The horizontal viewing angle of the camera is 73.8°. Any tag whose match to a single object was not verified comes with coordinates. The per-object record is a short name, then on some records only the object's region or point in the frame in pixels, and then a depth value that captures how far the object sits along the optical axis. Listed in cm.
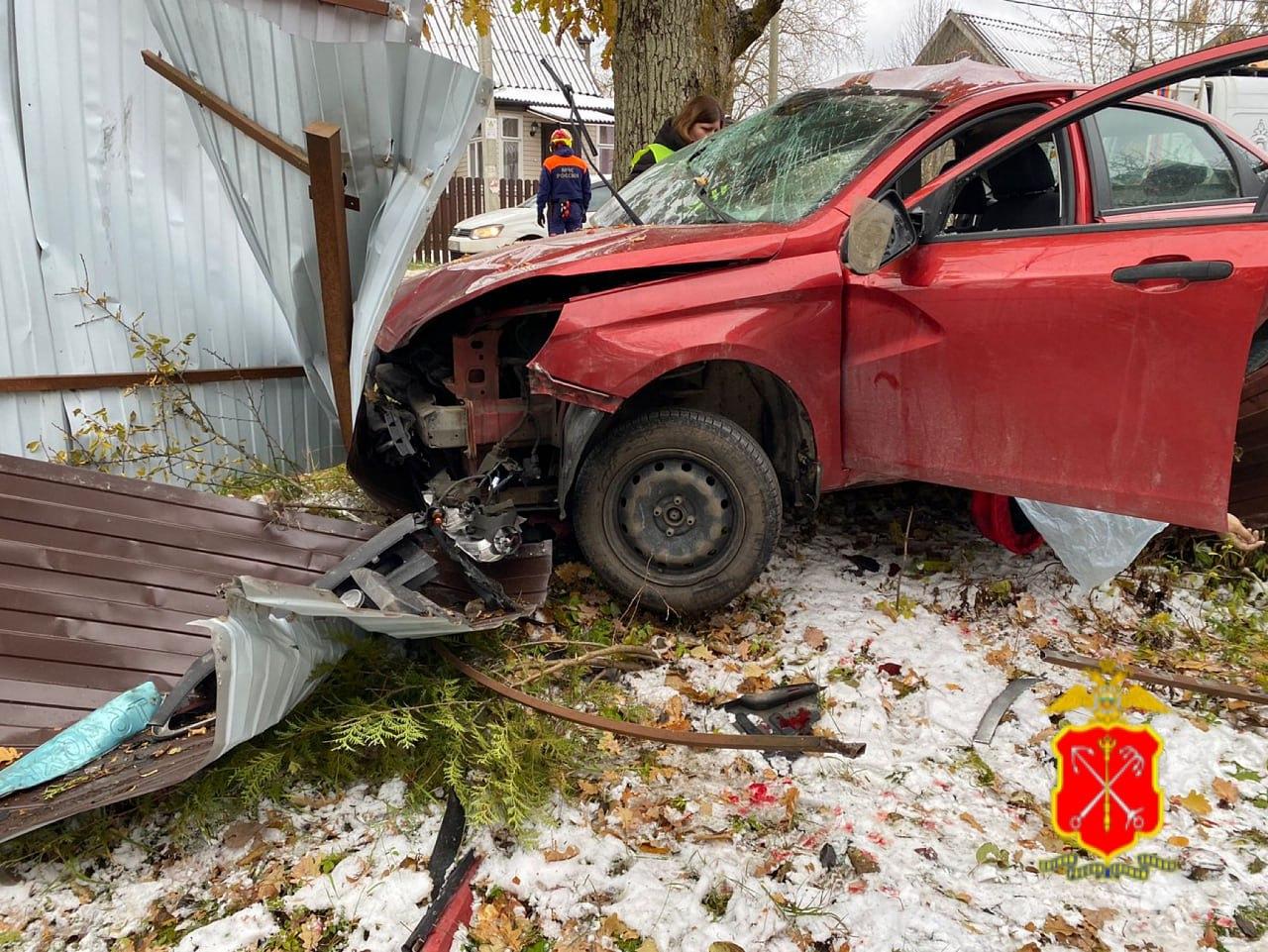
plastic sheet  338
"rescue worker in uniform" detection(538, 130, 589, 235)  873
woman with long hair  538
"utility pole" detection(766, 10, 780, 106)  2575
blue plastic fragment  243
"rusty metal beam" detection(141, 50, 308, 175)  315
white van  996
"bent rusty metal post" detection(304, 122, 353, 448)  297
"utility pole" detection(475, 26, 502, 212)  1750
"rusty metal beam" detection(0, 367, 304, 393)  395
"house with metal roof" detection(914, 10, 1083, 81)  2448
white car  1233
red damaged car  270
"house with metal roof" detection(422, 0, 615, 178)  2311
